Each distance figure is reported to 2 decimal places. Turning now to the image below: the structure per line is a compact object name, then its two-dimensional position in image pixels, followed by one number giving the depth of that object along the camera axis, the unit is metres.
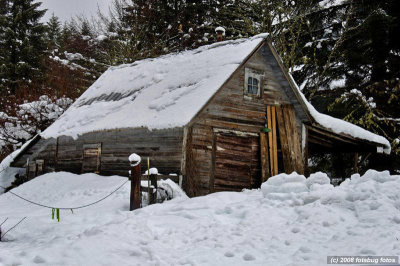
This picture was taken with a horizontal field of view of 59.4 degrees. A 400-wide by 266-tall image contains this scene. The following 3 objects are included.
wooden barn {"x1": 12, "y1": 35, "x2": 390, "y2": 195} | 11.09
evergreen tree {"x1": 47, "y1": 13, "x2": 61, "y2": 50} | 37.68
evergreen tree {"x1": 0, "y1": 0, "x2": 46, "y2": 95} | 26.55
